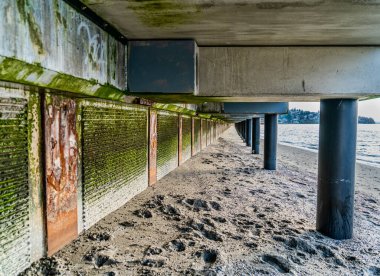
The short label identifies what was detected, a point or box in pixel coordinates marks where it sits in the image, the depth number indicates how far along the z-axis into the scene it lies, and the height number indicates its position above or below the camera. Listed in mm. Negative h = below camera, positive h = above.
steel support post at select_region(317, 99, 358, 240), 5336 -810
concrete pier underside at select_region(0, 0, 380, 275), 3092 +604
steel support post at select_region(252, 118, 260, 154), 20469 -1367
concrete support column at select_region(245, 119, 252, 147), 29400 -1431
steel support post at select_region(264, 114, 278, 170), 13094 -1024
